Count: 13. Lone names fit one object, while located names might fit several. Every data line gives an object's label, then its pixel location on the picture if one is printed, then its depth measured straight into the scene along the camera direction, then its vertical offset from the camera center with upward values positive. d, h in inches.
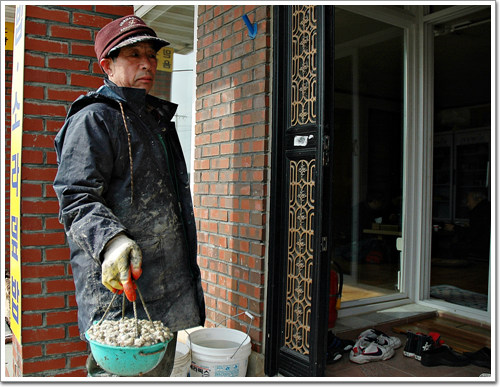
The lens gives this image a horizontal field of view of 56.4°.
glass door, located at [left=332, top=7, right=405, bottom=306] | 199.8 +20.3
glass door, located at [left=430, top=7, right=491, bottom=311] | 236.5 +32.1
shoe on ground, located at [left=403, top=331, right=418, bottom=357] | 146.2 -47.5
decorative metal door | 115.6 +0.6
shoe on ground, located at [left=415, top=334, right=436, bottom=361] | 143.2 -46.2
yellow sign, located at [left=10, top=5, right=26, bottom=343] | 109.8 +5.9
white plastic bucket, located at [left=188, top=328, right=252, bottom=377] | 118.3 -43.0
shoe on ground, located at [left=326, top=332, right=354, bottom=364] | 141.6 -48.5
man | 74.3 +1.0
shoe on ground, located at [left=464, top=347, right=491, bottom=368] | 137.7 -48.4
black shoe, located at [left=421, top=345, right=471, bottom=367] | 139.0 -48.9
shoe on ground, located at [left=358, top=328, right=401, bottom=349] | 150.3 -46.7
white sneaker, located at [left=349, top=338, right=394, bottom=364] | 142.0 -49.0
